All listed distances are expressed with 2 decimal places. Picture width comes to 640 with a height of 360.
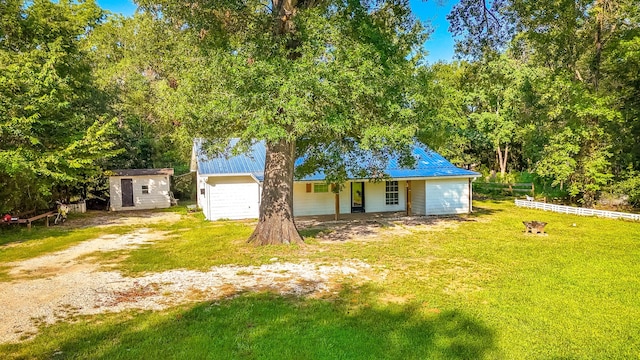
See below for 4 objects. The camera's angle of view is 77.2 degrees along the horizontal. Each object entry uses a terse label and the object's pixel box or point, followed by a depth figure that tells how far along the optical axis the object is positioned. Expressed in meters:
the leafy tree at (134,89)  28.77
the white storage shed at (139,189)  24.14
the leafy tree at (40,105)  14.09
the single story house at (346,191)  18.97
